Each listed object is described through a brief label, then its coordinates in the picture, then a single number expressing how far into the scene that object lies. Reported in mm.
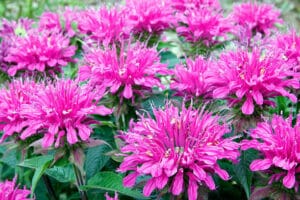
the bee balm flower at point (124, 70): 379
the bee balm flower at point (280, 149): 311
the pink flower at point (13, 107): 376
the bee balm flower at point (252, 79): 352
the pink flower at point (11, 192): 341
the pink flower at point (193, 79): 389
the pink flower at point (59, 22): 539
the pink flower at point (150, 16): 462
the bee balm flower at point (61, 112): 340
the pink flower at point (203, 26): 462
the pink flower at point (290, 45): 409
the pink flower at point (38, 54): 448
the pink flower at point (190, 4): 505
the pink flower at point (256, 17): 523
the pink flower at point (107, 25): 446
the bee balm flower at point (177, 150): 308
